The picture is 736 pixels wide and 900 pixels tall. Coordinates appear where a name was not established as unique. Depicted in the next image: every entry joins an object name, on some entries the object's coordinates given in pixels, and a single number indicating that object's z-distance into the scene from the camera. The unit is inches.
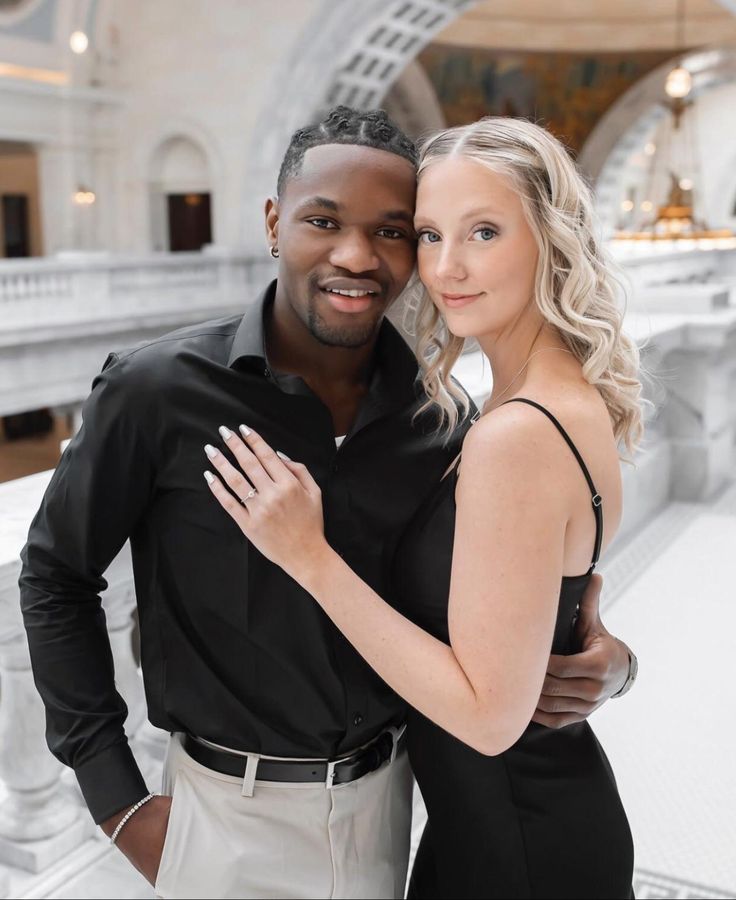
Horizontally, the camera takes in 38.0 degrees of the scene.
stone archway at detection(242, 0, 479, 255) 648.4
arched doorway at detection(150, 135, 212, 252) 729.0
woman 59.6
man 67.1
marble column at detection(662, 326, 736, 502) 202.8
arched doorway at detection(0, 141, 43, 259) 754.2
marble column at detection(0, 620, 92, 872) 88.9
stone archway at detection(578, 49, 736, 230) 1044.5
